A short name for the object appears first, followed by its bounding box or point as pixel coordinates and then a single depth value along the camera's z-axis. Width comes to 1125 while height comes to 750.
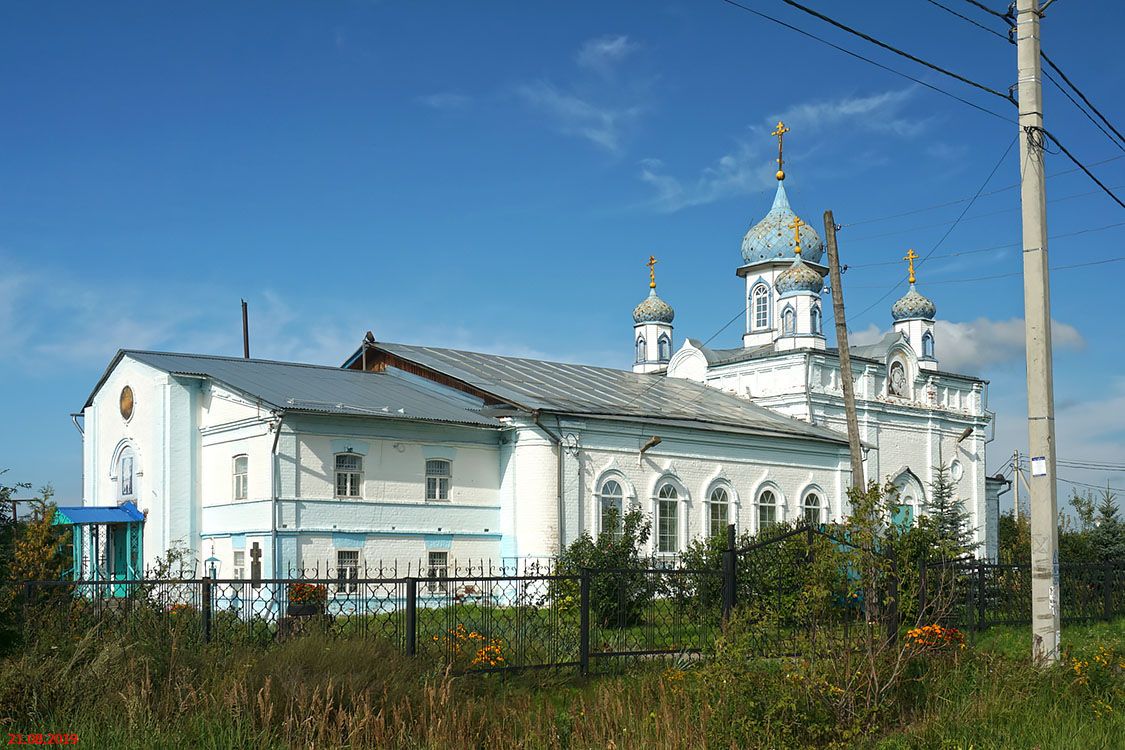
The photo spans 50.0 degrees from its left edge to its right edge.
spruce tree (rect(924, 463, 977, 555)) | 31.39
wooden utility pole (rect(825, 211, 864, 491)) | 20.22
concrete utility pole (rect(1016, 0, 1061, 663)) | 12.56
